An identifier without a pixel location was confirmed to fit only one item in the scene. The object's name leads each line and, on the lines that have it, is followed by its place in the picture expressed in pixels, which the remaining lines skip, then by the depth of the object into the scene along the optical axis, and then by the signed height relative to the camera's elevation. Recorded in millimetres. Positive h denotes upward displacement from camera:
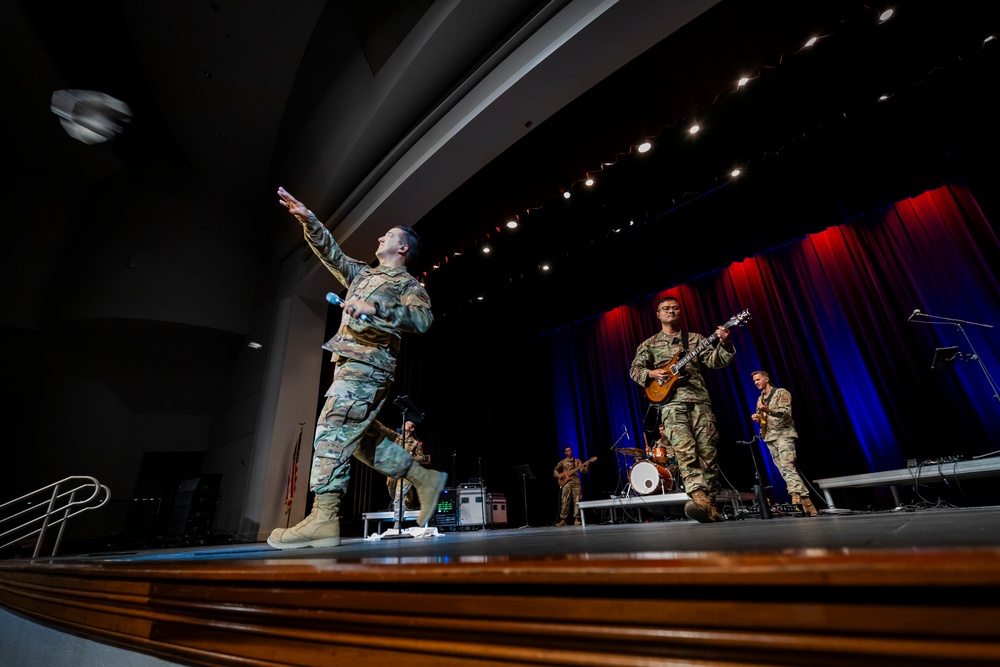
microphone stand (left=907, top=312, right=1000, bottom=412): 5977 +2296
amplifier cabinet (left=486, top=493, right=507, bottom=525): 8354 +216
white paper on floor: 4502 -64
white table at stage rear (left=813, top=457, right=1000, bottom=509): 4392 +193
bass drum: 7059 +481
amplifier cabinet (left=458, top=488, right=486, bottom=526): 7328 +220
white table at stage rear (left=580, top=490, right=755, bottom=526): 5840 +133
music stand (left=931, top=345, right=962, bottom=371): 5043 +1438
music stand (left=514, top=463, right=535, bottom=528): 8438 +844
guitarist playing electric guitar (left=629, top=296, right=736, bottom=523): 3518 +808
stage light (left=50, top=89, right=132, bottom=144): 7016 +6643
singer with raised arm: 2258 +768
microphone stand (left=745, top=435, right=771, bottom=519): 4203 +12
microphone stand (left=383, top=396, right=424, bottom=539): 5361 +1351
